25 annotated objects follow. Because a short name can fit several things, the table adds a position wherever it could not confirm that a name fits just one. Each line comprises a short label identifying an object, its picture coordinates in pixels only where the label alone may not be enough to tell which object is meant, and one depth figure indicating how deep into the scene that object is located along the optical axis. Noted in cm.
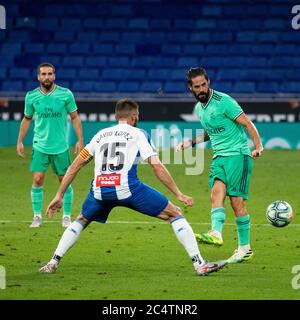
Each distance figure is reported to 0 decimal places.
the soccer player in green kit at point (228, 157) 1293
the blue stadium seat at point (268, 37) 3853
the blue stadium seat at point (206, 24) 3912
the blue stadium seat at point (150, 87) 3606
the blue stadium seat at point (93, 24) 3972
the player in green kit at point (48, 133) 1648
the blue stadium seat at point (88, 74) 3709
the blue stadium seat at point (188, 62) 3750
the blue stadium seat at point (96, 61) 3791
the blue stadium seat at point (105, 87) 3619
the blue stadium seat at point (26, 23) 3988
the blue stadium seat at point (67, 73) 3709
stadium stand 3678
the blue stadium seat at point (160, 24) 3950
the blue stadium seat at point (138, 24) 3947
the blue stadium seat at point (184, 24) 3941
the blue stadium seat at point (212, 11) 3953
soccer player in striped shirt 1146
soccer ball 1365
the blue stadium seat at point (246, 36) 3856
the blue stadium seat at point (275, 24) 3894
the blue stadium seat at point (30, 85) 3619
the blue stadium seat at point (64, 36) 3928
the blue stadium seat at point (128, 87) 3612
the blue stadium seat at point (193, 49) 3809
